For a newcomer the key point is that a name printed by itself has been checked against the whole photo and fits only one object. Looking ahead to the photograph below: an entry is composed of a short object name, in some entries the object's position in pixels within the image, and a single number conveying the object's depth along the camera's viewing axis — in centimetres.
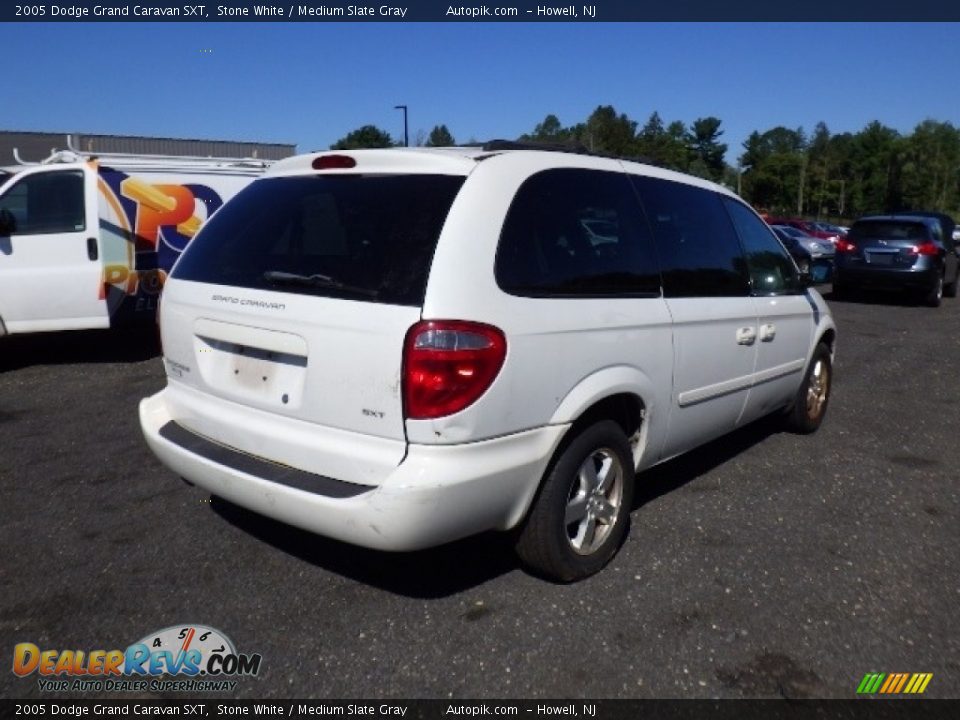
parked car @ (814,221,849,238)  3017
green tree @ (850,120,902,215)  8088
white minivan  270
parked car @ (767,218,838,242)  2898
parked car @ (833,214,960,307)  1397
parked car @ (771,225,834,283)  2248
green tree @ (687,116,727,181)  9809
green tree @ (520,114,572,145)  8449
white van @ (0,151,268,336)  728
